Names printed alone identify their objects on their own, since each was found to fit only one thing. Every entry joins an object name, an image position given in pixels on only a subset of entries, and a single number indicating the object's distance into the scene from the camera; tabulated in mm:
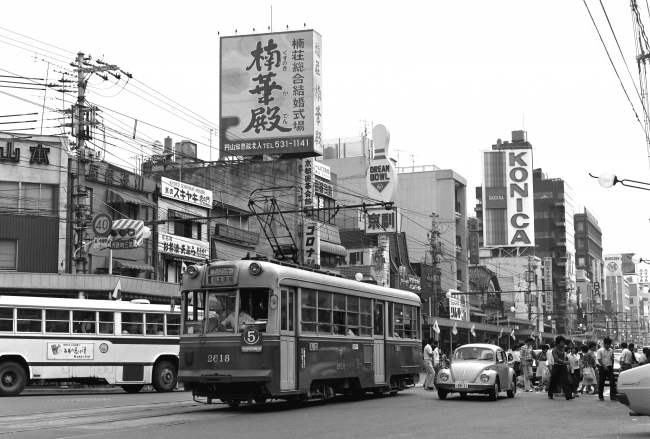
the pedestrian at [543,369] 28297
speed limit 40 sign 35625
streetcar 18281
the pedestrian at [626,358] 24153
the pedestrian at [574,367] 25973
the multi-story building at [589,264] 161312
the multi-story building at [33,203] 40219
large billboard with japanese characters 58000
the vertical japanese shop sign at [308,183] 56875
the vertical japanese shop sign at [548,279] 120675
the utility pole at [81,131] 37812
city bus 25047
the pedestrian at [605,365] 24047
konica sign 135500
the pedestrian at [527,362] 28438
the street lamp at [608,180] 18719
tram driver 18547
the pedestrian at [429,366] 28219
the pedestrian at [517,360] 28728
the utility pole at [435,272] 74075
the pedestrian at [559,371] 23078
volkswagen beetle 22359
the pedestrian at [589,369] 26875
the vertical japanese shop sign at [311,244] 53594
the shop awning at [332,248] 61500
